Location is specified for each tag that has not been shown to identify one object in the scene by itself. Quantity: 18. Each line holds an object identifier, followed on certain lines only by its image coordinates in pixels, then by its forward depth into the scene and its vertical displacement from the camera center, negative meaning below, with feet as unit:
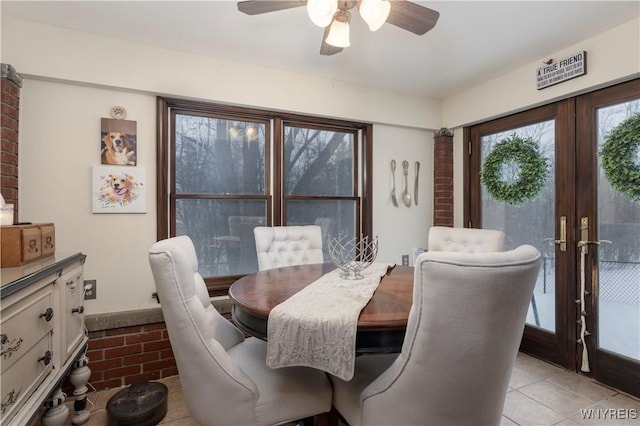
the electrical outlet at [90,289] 7.54 -1.74
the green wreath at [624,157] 7.04 +1.22
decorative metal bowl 6.38 -1.05
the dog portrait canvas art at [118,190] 7.61 +0.60
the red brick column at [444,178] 11.99 +1.29
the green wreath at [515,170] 9.23 +1.28
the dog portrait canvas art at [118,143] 7.70 +1.73
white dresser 3.66 -1.73
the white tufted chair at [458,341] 3.05 -1.29
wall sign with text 7.82 +3.61
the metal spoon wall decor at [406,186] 11.86 +1.00
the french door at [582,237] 7.37 -0.65
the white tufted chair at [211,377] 3.96 -2.15
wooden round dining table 4.09 -1.30
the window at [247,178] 8.86 +1.11
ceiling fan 4.69 +3.19
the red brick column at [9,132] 6.41 +1.69
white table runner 3.88 -1.50
